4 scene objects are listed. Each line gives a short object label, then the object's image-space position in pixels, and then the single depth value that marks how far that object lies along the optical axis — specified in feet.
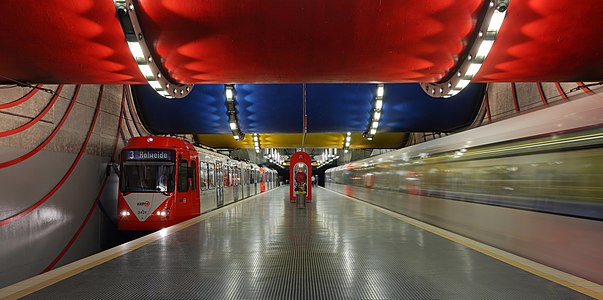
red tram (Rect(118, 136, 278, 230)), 38.91
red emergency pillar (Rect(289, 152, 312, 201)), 59.22
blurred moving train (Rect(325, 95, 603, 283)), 16.40
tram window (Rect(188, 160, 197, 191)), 42.57
